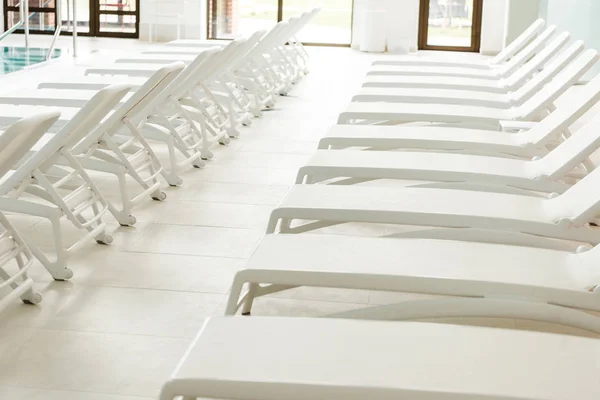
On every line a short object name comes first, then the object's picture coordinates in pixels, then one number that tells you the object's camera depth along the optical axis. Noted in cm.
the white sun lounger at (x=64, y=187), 361
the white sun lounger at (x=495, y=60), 829
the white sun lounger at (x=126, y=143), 441
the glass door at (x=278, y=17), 1573
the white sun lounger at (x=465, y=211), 309
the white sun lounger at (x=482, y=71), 752
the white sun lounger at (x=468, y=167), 378
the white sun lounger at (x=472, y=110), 532
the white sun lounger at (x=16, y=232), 291
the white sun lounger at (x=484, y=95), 604
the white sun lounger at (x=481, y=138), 450
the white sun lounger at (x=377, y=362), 178
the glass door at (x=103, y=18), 1547
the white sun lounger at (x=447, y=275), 242
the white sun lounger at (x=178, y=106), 536
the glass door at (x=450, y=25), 1502
